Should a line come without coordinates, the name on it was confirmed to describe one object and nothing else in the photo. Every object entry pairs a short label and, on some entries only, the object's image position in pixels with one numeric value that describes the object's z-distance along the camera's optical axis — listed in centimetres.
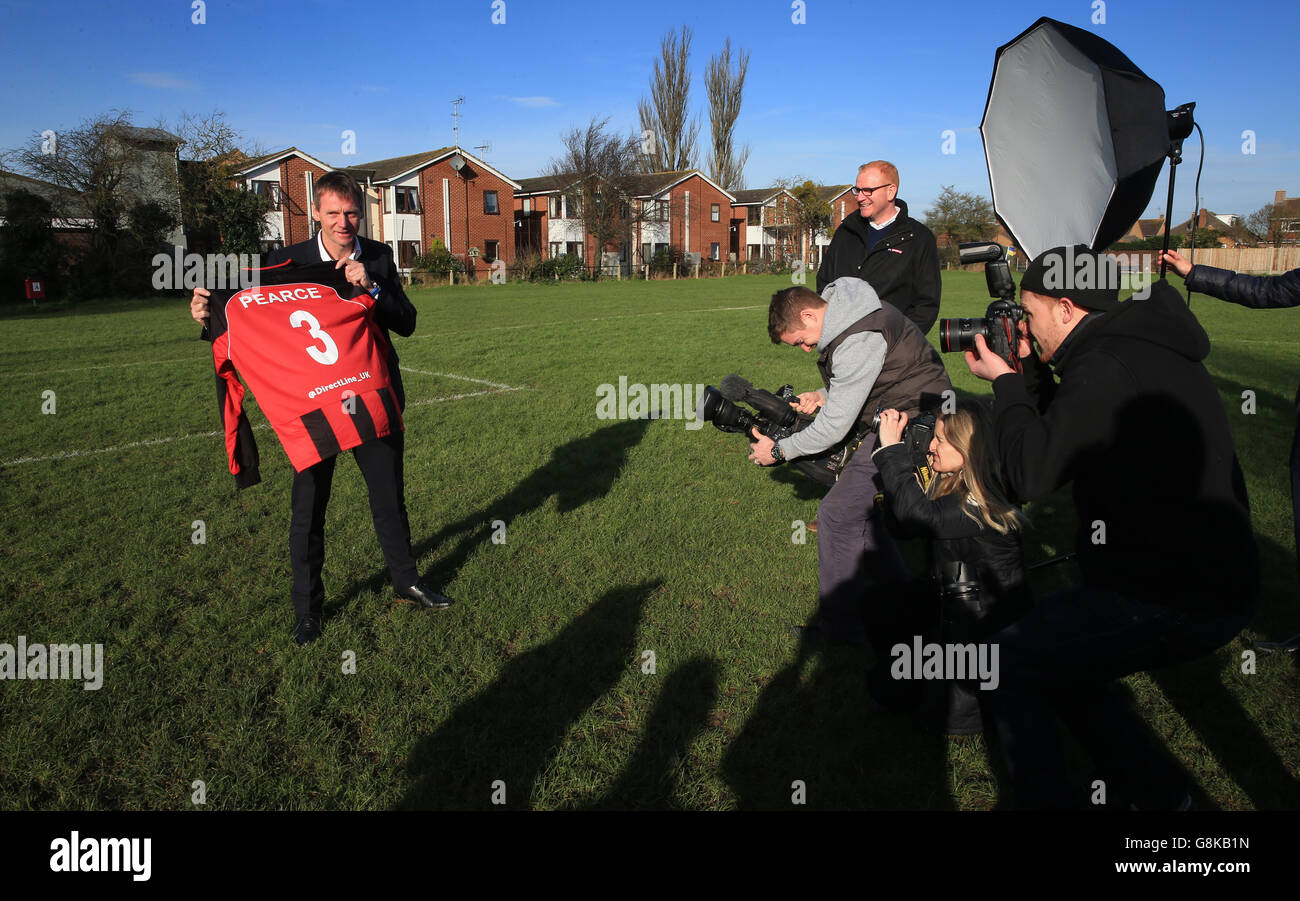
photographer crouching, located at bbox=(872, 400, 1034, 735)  309
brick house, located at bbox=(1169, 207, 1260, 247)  5353
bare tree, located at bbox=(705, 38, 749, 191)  7919
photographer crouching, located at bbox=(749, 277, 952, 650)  393
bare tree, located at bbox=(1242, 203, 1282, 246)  5962
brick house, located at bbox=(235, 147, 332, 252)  4638
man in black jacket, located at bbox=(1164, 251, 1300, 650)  409
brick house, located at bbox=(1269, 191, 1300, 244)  5456
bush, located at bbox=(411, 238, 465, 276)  4684
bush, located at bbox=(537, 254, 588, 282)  4956
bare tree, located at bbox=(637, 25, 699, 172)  7856
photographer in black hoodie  241
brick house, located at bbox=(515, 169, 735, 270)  6041
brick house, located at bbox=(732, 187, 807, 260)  7238
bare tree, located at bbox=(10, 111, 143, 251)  3288
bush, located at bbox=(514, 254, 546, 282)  4853
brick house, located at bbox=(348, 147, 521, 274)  5169
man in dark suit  417
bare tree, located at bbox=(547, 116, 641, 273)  5747
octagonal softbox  422
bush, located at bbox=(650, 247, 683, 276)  5851
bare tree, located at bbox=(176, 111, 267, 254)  3759
